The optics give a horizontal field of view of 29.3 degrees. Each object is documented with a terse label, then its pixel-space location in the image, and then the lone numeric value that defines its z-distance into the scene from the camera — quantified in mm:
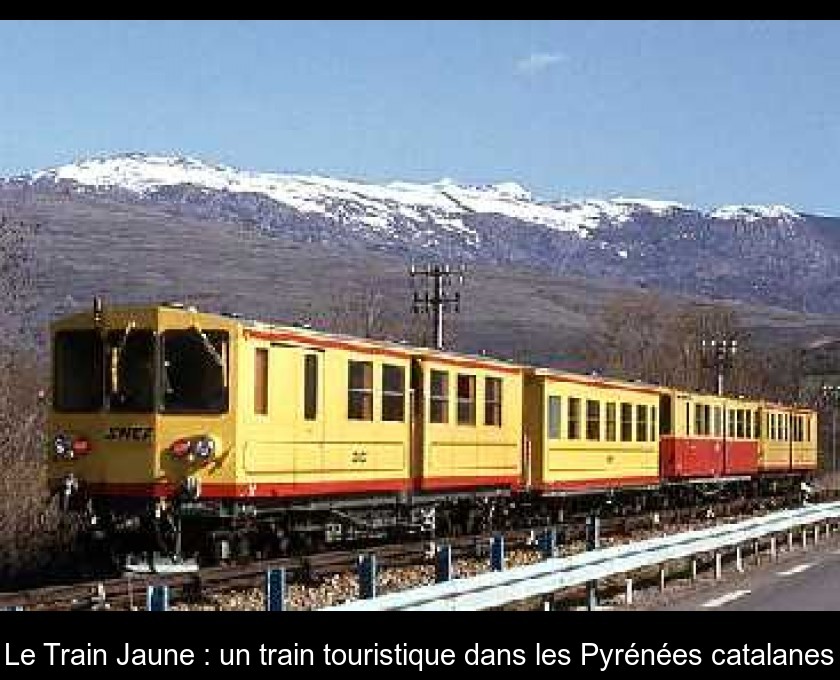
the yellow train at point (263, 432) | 18203
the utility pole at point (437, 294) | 54250
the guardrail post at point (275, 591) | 11977
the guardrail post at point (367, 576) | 13398
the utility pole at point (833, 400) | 96456
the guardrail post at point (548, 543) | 18062
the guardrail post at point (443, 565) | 14039
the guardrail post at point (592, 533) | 21117
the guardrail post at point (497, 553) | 16047
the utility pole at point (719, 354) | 77744
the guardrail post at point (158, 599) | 11047
